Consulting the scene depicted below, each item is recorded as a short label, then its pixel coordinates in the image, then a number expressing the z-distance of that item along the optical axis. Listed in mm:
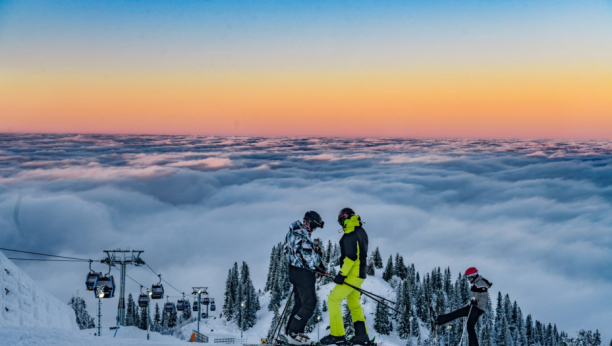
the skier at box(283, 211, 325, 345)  10148
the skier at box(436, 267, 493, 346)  10766
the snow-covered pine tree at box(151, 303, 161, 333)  140625
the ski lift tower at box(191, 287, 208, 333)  55669
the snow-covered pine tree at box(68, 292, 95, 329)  100062
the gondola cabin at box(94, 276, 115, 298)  31609
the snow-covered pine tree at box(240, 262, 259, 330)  116081
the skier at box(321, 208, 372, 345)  9875
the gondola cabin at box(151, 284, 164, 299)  44938
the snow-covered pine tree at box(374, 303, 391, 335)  111562
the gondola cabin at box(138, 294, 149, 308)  49281
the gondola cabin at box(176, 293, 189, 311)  64062
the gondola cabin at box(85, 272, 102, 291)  31703
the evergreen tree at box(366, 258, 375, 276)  151125
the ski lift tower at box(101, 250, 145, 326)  39281
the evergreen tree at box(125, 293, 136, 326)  124075
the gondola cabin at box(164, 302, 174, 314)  62403
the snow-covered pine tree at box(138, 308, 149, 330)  124850
